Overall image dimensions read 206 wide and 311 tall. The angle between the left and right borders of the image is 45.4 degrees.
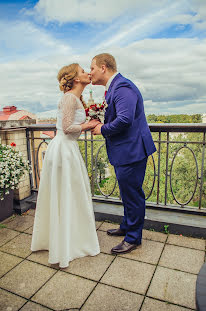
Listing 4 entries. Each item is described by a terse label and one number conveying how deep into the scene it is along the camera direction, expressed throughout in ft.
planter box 12.37
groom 8.09
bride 8.59
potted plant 11.61
